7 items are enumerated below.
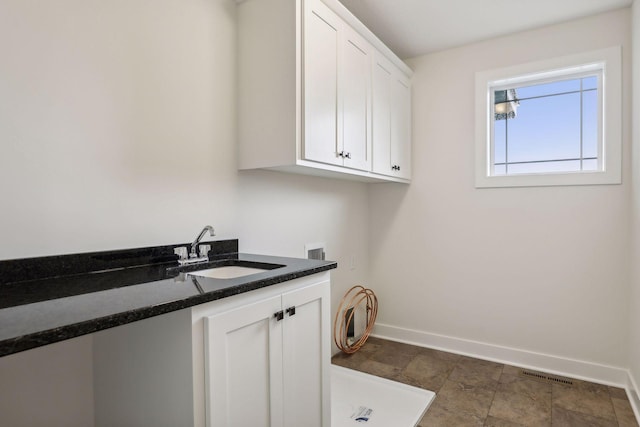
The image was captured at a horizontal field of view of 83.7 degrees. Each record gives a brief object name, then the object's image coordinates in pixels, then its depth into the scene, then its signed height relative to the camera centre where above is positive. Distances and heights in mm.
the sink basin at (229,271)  1691 -302
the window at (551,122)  2465 +649
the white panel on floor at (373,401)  2018 -1195
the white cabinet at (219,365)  1074 -528
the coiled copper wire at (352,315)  2914 -919
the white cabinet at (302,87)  1815 +669
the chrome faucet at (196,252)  1636 -202
